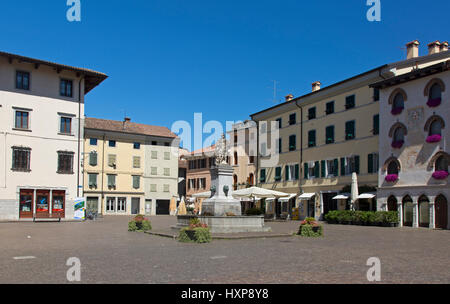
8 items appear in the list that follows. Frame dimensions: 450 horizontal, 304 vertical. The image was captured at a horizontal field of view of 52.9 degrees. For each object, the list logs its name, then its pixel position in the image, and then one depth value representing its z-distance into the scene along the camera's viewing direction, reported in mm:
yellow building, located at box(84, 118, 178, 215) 56062
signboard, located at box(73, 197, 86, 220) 37469
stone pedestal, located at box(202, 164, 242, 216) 21969
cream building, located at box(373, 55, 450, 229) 28109
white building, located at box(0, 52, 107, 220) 36438
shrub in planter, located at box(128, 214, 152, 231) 22516
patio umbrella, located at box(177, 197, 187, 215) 41712
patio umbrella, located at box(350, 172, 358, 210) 33500
